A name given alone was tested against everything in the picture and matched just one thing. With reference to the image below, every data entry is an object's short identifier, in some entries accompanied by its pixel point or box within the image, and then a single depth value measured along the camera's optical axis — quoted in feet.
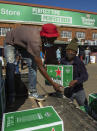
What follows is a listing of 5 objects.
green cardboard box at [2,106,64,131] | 3.06
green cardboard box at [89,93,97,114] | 5.77
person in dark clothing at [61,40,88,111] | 6.84
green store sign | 42.72
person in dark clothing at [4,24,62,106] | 5.20
